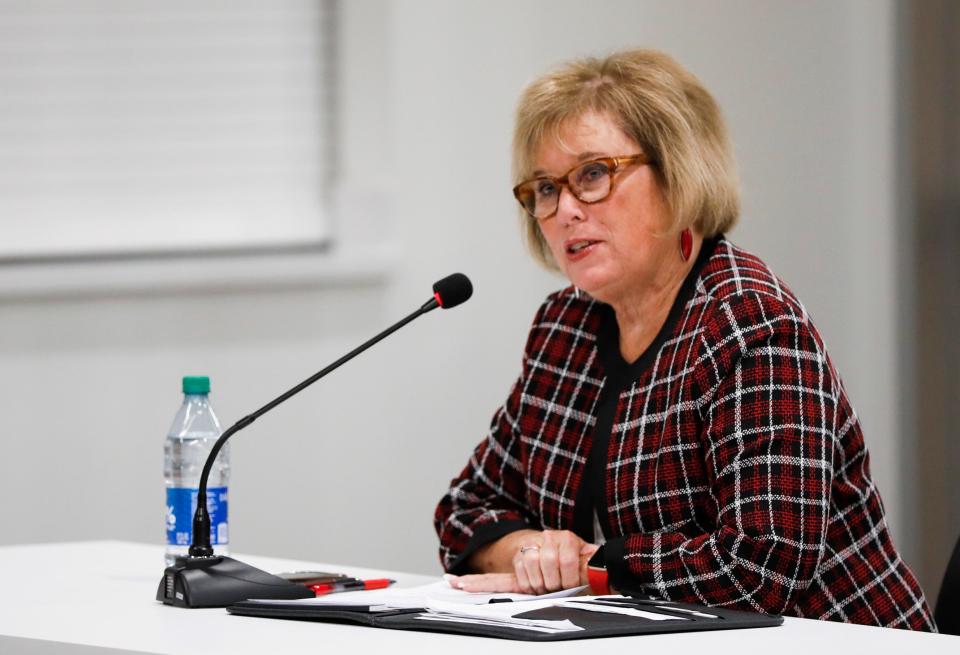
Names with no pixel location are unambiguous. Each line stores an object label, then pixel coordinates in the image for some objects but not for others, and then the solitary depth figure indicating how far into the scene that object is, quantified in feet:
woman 17.38
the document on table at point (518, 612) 16.56
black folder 16.51
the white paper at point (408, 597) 16.90
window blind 21.39
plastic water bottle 17.69
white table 16.40
